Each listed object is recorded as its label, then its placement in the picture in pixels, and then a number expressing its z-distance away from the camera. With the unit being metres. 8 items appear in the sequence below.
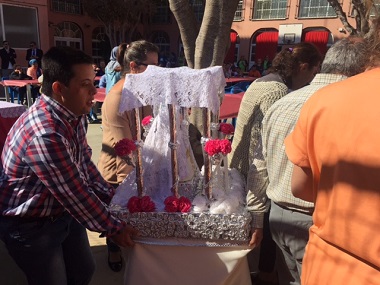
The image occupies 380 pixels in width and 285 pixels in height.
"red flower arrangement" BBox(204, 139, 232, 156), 1.68
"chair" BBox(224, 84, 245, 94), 7.02
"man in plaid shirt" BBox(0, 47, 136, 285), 1.34
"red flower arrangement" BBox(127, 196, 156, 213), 1.73
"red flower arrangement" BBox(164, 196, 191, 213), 1.74
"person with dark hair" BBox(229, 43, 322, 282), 2.02
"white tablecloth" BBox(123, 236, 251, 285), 1.76
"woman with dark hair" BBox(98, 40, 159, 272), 2.03
